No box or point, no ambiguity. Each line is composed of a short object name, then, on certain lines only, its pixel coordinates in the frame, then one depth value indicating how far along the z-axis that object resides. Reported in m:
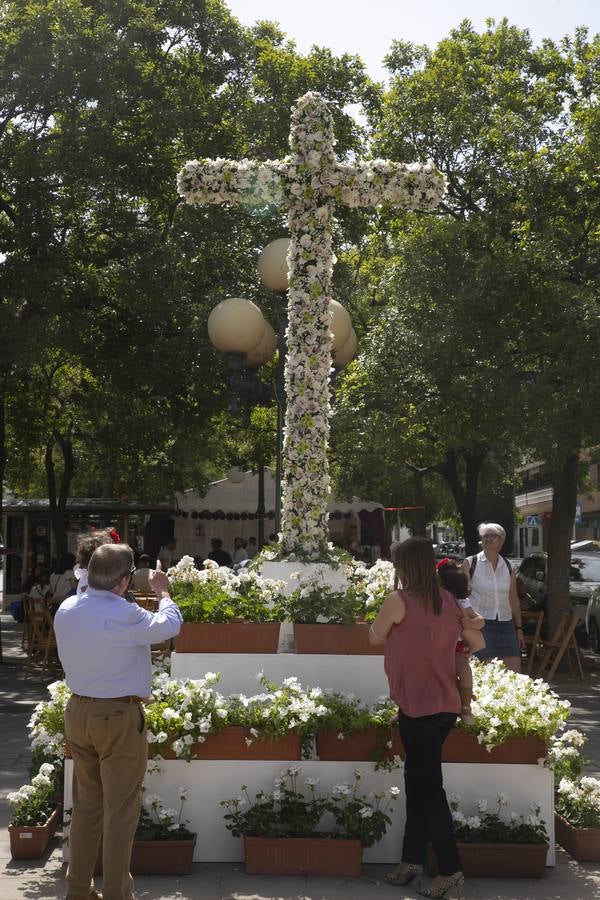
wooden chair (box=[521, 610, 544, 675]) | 15.09
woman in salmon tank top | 5.80
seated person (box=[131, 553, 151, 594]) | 15.77
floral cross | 7.61
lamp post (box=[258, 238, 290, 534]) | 8.25
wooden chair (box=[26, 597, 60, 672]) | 15.33
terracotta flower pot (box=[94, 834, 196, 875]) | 5.96
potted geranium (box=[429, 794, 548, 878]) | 6.09
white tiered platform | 6.27
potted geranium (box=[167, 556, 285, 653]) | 6.81
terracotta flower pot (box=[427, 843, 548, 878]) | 6.08
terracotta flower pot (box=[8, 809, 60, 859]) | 6.28
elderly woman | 9.33
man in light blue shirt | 5.08
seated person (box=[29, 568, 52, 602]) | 16.09
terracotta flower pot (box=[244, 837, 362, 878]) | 6.00
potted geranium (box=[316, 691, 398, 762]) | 6.23
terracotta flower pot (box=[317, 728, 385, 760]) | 6.29
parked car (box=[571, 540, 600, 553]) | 34.56
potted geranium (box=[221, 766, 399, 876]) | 5.99
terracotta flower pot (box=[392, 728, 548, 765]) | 6.40
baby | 6.03
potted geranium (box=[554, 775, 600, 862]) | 6.50
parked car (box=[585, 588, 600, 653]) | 19.41
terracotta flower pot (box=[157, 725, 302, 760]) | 6.25
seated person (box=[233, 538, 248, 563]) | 24.38
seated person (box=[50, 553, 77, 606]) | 15.54
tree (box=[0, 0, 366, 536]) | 15.84
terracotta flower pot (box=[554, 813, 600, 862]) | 6.49
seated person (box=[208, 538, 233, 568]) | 21.89
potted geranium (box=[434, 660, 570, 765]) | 6.31
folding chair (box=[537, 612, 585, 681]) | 14.57
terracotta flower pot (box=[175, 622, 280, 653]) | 6.80
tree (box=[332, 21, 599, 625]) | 14.65
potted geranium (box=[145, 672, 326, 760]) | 6.14
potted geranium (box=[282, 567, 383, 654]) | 6.82
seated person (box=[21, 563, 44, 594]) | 20.62
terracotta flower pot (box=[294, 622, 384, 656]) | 6.81
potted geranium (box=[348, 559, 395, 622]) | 7.02
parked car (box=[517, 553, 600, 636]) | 20.92
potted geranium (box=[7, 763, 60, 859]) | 6.29
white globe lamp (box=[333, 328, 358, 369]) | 9.01
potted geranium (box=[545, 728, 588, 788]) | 6.38
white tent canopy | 26.09
